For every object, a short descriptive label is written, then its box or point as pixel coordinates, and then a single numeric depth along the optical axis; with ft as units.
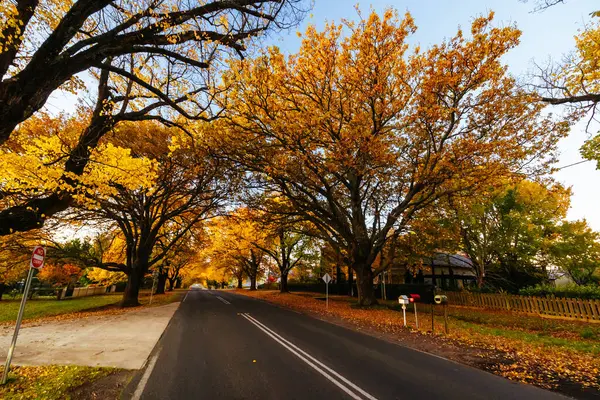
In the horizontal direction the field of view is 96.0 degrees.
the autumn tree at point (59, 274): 84.23
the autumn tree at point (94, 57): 13.30
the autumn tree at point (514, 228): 63.10
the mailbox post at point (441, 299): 31.42
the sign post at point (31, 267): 16.02
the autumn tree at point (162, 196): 48.52
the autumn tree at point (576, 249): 61.93
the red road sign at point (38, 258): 17.52
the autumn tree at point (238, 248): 105.81
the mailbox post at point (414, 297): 34.03
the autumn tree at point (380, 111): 36.58
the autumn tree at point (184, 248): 79.25
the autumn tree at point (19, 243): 44.78
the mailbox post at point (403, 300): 34.73
